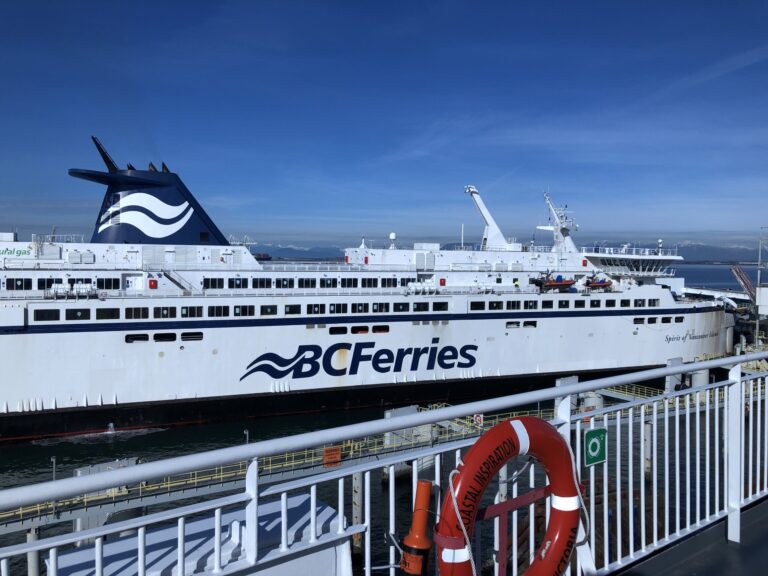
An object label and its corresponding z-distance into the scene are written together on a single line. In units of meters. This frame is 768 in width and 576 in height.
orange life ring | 2.45
